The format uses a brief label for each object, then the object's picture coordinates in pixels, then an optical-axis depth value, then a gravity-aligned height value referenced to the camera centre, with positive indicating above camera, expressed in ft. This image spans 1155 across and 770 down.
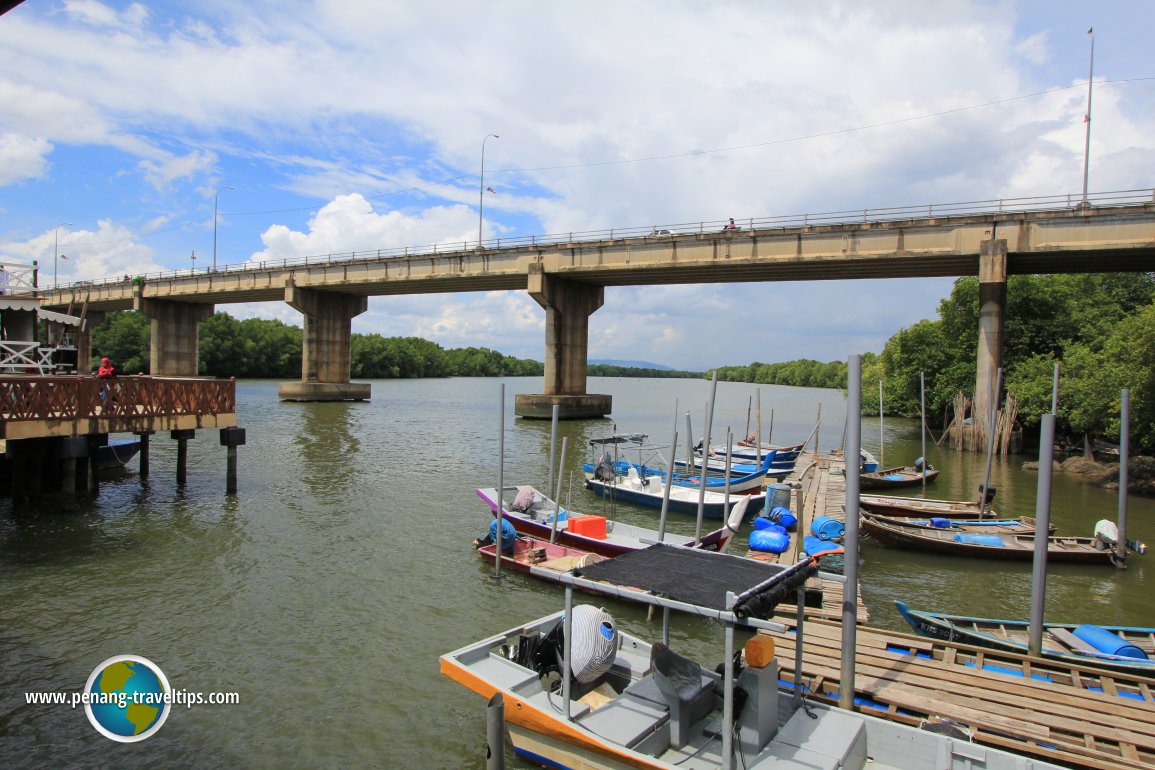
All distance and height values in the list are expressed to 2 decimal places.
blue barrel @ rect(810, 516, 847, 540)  61.31 -14.00
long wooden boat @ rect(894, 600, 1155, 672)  34.50 -14.12
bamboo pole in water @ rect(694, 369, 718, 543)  53.36 -10.08
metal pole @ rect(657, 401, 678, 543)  54.13 -10.86
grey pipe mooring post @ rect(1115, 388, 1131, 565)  55.67 -7.07
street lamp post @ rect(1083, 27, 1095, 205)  123.44 +43.04
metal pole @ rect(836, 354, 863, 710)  28.12 -7.47
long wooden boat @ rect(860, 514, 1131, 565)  59.82 -15.10
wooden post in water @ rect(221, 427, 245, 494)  77.05 -10.15
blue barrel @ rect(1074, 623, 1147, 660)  35.24 -13.73
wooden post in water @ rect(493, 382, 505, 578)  52.90 -13.60
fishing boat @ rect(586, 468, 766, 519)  78.07 -14.70
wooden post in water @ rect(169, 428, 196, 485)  80.33 -12.38
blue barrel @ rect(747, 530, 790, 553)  55.88 -14.00
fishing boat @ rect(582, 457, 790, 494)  84.74 -13.99
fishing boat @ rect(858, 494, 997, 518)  77.30 -15.09
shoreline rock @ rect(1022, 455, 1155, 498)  97.96 -13.98
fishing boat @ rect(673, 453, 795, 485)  99.09 -14.99
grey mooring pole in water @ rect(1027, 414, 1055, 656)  34.81 -8.57
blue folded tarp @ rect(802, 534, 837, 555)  55.93 -14.29
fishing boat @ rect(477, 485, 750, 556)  54.65 -13.86
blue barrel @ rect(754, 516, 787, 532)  62.44 -14.29
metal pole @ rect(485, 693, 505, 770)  20.98 -11.42
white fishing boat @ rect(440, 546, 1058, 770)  22.68 -12.68
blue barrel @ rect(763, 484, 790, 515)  70.85 -12.92
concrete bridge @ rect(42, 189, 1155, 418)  122.21 +25.34
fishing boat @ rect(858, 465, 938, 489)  101.13 -15.31
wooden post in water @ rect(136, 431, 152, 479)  85.87 -13.32
